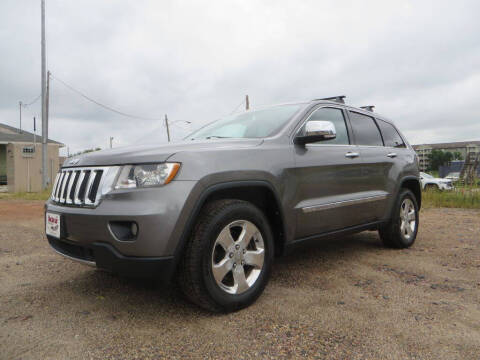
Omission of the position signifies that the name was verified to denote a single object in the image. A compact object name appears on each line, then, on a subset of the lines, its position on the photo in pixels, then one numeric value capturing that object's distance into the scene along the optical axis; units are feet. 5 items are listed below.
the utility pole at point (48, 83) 58.68
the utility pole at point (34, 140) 82.33
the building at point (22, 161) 80.31
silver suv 6.91
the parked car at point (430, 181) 64.48
